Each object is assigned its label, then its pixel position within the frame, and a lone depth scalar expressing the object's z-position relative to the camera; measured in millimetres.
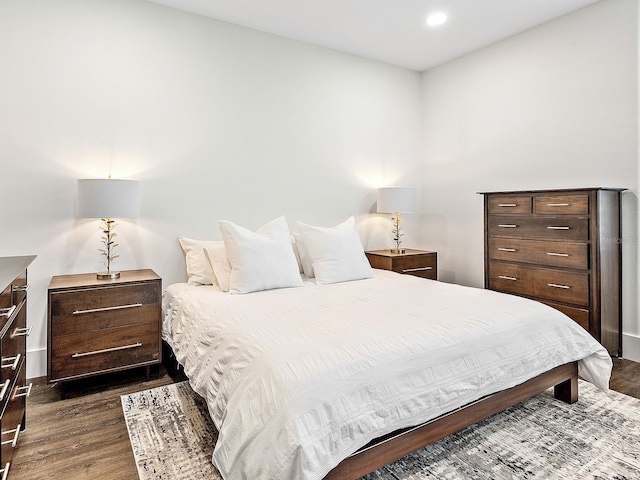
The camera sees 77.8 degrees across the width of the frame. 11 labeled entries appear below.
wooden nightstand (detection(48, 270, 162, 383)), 2410
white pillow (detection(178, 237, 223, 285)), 3072
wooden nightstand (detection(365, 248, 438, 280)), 3854
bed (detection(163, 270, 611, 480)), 1376
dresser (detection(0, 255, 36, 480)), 1411
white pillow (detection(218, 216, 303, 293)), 2729
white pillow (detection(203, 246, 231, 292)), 2857
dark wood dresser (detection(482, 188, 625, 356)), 2869
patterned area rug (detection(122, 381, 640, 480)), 1739
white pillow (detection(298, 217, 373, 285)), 3156
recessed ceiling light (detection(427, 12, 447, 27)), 3346
